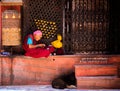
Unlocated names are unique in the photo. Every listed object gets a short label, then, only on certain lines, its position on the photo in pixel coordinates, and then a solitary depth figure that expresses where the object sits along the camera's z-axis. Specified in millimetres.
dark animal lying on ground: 9711
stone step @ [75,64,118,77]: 9961
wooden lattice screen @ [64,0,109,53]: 10711
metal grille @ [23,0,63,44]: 10562
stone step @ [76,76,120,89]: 9656
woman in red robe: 10086
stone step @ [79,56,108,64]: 10305
